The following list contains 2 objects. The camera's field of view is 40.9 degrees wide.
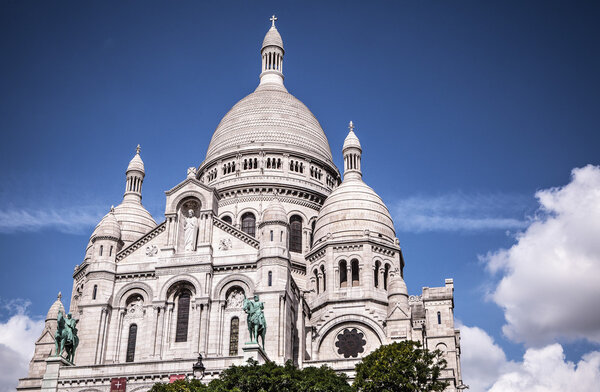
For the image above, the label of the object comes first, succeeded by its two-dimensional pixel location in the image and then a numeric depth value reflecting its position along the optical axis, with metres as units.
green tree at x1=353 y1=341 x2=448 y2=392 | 44.25
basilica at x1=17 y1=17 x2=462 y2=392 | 53.81
